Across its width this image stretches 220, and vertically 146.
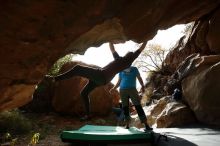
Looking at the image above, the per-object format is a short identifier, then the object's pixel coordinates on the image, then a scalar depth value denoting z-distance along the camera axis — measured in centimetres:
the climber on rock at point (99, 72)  381
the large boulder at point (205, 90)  443
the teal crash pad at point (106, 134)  387
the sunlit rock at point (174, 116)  496
